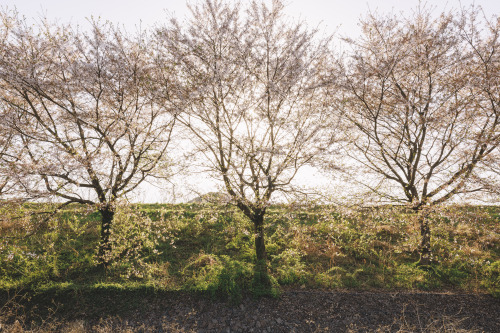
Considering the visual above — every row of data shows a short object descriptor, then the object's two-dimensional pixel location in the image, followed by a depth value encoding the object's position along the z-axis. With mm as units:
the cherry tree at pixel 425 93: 8500
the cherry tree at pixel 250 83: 7811
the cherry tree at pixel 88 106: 7598
